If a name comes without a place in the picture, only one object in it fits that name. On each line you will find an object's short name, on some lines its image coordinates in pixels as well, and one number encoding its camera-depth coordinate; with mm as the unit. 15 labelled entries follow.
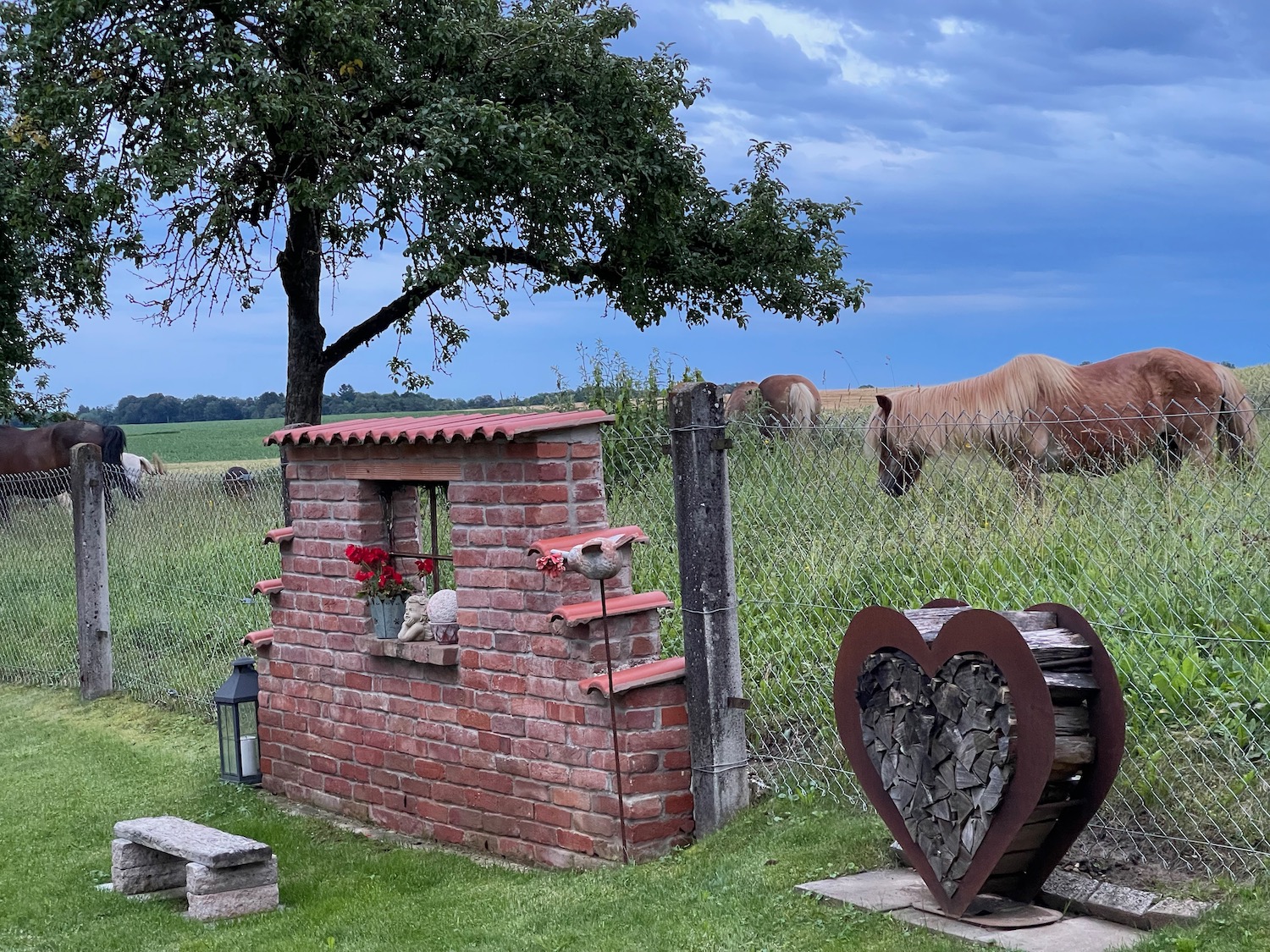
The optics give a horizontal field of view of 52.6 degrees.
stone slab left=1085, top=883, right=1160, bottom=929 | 4055
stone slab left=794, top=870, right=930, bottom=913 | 4348
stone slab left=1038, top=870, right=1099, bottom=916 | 4246
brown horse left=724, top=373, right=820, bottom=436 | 18867
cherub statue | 6398
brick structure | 5520
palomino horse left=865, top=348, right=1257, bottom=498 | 10367
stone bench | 5492
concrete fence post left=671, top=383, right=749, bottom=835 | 5484
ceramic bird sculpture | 5227
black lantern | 7668
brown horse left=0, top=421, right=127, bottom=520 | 24828
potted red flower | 6547
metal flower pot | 6539
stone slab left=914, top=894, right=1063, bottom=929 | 4098
